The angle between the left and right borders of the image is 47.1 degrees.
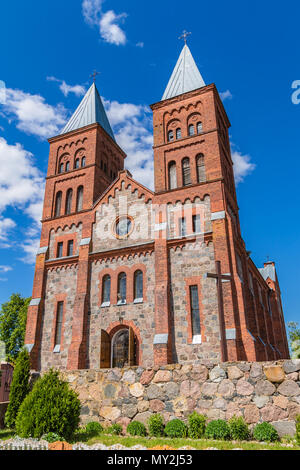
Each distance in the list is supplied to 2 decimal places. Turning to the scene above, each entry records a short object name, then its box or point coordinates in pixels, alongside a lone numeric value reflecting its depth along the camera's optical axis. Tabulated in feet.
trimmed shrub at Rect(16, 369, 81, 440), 30.81
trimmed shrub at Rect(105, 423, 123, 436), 34.01
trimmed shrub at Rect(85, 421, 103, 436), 34.53
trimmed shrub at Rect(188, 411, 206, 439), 30.83
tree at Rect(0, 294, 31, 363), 113.41
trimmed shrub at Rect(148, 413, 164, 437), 32.19
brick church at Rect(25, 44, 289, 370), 59.88
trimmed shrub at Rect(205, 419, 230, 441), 29.89
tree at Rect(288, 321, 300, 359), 118.15
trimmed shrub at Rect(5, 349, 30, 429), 48.67
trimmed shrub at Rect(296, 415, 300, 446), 26.17
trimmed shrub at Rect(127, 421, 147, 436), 32.89
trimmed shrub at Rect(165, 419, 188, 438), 31.50
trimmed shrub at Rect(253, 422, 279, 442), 28.43
